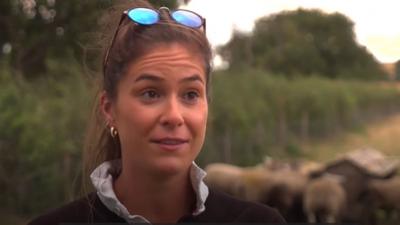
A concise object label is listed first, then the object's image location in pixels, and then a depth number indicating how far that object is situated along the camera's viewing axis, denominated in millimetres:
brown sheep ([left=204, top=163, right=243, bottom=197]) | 5871
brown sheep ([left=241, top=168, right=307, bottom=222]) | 5812
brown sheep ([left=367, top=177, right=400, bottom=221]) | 5434
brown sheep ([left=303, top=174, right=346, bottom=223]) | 5129
